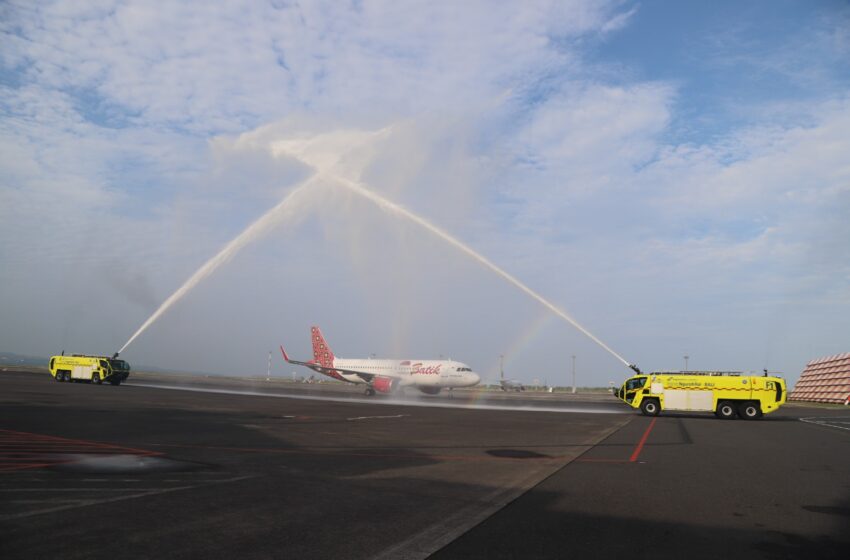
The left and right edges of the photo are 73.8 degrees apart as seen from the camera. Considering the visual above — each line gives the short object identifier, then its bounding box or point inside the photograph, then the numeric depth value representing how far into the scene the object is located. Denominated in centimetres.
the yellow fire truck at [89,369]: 5803
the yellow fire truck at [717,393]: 3566
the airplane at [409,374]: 5797
